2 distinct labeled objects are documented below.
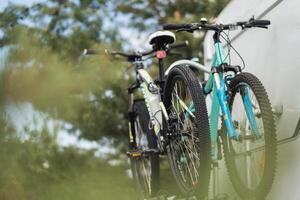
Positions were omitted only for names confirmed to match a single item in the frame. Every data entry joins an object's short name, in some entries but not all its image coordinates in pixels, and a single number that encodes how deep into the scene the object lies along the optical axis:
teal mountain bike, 4.32
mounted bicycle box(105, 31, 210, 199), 4.98
